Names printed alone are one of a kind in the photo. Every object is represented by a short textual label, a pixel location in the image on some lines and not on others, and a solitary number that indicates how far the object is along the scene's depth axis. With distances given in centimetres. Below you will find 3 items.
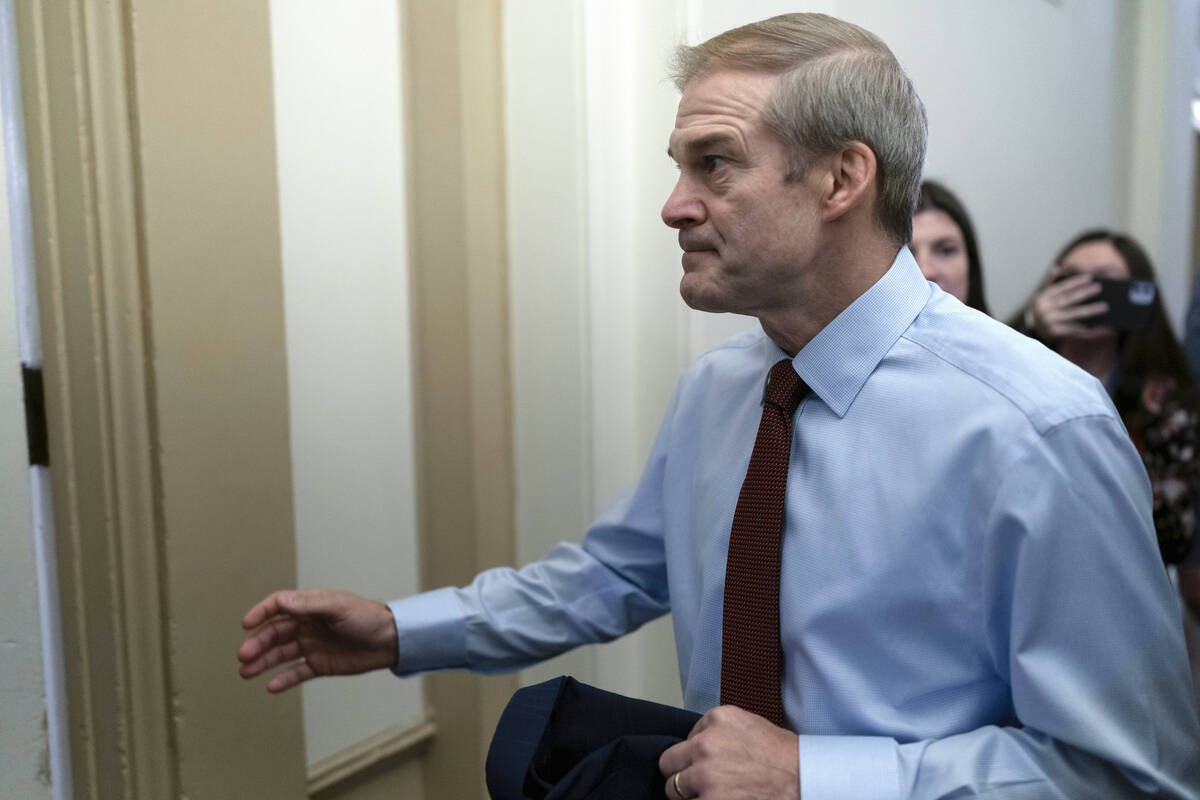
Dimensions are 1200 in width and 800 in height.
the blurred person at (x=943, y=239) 174
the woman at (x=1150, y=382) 174
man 79
